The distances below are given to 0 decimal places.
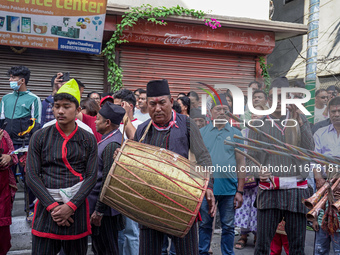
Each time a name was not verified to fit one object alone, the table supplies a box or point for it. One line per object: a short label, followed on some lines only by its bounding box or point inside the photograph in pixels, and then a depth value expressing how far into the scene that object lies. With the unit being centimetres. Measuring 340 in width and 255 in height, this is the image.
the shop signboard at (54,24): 770
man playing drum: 291
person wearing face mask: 536
